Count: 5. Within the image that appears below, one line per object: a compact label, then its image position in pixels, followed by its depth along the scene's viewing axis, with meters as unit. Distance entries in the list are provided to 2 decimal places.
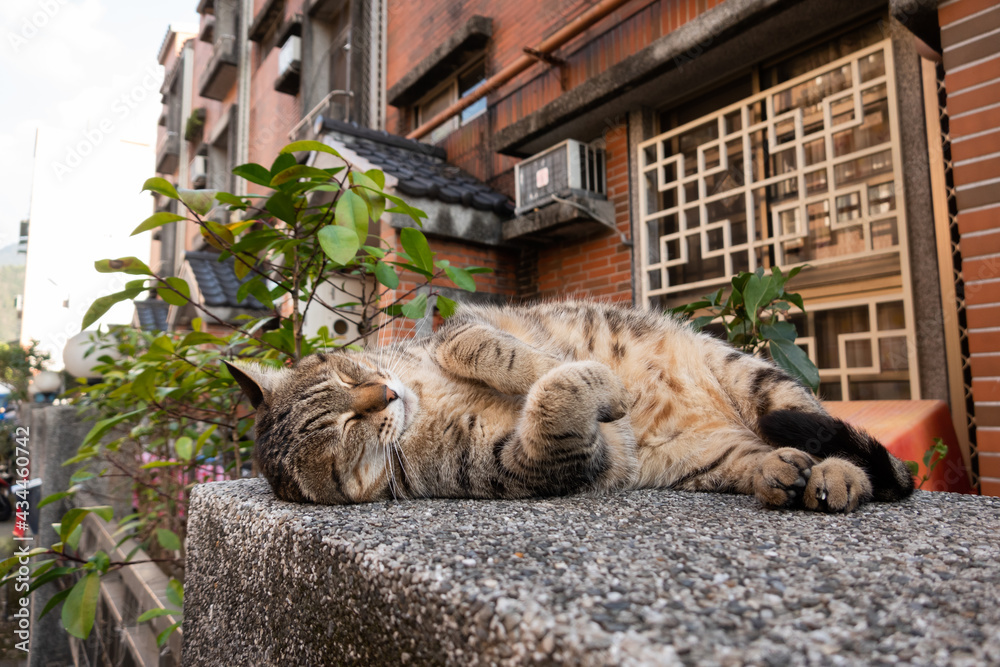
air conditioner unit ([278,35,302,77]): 9.84
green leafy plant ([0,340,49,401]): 7.26
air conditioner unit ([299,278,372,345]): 6.14
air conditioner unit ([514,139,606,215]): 5.07
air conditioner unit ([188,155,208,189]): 13.13
